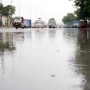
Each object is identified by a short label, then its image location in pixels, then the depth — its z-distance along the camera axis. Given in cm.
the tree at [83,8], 4457
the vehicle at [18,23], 4539
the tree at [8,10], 9384
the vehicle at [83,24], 5846
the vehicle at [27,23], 6443
